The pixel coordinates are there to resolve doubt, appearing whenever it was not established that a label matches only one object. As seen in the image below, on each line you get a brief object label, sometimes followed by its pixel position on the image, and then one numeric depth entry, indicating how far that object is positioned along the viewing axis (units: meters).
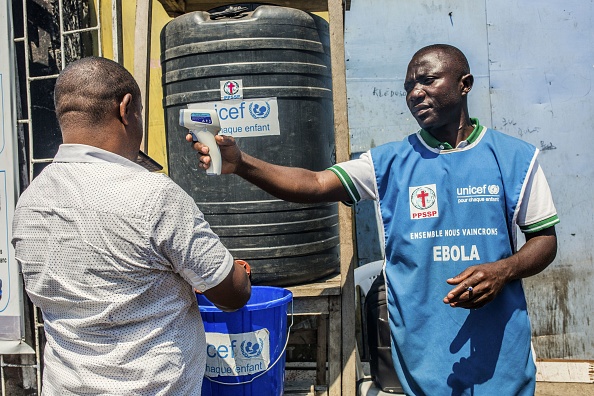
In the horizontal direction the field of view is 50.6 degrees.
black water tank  2.92
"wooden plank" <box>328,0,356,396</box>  3.05
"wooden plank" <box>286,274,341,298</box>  3.01
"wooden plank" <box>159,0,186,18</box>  3.57
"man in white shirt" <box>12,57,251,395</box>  1.65
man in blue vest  2.10
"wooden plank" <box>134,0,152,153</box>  3.15
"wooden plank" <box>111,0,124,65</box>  3.87
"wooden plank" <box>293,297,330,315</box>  3.08
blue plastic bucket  2.46
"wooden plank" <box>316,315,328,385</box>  3.38
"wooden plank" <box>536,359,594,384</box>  3.49
